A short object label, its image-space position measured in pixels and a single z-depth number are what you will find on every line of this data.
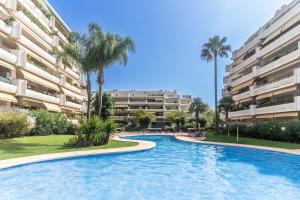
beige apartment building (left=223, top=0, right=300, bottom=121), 18.72
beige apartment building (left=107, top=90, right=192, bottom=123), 55.11
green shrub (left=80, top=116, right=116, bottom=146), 12.06
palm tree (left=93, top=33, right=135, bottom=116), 14.47
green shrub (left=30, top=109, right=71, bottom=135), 16.94
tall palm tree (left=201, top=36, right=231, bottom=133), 27.44
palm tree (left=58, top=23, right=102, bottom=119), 14.71
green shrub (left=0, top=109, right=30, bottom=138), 13.12
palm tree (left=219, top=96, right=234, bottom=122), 27.97
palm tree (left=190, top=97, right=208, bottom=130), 40.99
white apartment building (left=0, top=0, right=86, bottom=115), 15.89
